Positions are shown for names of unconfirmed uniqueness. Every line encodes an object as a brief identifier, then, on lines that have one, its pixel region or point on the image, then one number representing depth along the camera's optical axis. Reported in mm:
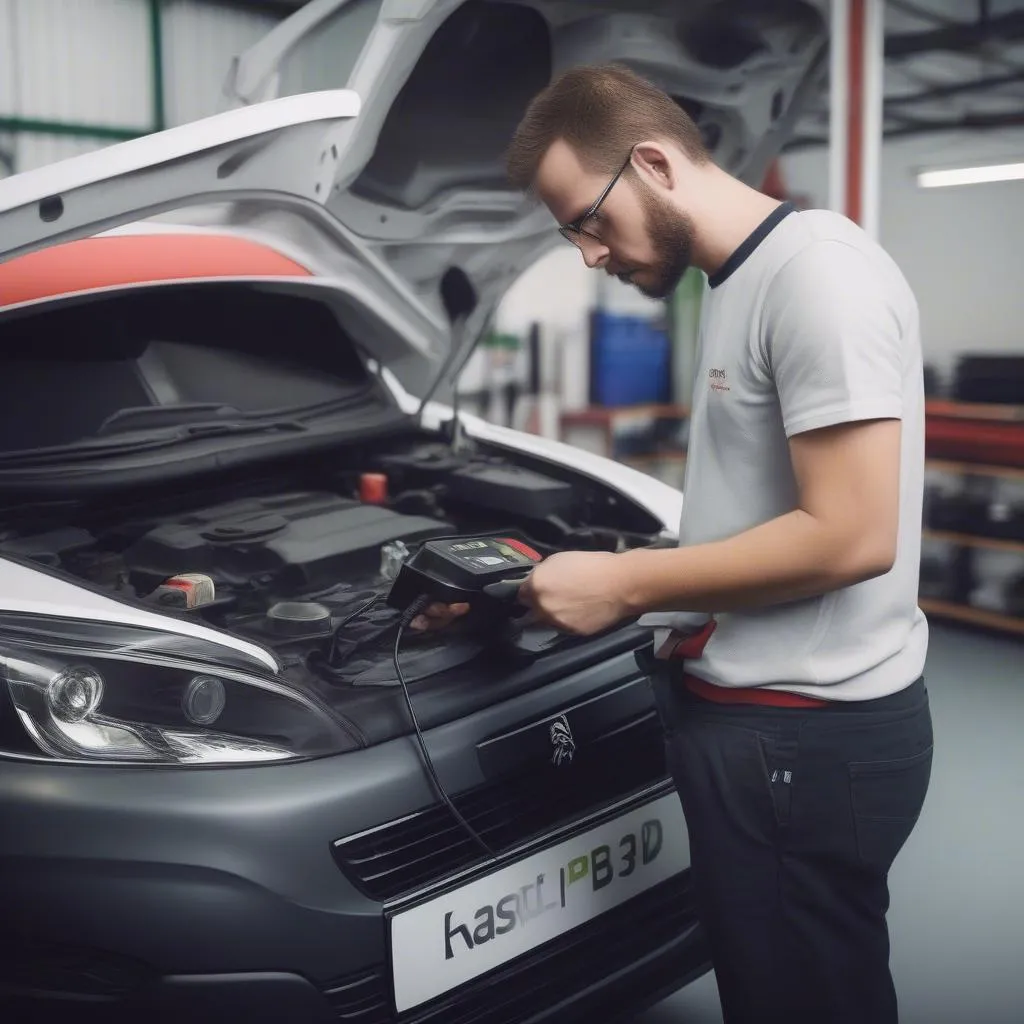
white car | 1191
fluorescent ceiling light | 6320
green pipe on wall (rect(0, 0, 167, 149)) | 7406
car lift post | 2467
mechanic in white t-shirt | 1125
